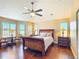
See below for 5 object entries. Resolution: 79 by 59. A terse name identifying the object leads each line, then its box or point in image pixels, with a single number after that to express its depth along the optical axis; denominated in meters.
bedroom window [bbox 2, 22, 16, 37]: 4.78
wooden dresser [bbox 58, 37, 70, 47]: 4.03
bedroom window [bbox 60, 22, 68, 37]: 4.73
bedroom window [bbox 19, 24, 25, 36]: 5.88
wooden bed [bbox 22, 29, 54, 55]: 2.96
